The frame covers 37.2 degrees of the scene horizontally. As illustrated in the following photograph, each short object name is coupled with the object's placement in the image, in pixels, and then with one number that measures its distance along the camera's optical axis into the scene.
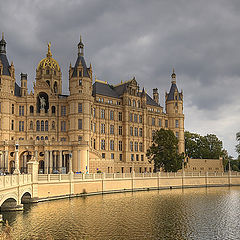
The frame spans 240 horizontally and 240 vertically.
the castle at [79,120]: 74.31
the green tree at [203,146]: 115.69
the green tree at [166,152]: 75.81
